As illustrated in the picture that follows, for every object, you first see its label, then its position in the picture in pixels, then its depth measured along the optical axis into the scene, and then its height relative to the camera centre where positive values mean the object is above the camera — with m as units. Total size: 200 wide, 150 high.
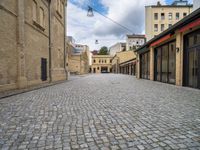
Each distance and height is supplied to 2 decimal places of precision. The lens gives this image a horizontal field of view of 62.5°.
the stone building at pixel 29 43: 9.29 +2.10
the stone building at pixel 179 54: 10.02 +1.30
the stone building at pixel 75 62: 44.09 +2.51
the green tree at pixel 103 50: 101.60 +13.00
